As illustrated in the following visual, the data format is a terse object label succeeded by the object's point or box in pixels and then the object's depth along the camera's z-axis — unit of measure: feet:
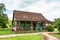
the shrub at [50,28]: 47.54
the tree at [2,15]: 60.49
